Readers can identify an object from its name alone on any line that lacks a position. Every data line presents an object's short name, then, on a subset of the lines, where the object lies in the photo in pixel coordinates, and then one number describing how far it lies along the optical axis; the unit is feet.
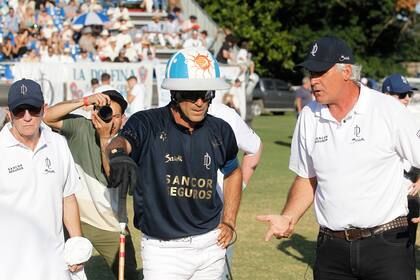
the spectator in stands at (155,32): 93.56
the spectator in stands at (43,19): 87.56
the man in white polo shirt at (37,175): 16.16
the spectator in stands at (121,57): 82.99
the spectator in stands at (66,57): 80.65
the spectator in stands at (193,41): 86.53
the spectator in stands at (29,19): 87.71
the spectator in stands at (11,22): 86.53
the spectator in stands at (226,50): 84.28
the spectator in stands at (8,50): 83.20
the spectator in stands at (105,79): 64.44
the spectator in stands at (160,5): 103.35
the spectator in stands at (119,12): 92.53
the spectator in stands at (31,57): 79.61
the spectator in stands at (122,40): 84.99
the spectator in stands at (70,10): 90.07
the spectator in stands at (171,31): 93.91
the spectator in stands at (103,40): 85.15
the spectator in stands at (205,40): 90.27
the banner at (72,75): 74.95
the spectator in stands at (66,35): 84.61
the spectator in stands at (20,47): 83.56
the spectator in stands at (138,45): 86.33
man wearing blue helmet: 16.48
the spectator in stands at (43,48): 80.96
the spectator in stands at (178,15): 97.55
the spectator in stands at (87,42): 84.64
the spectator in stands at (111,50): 83.51
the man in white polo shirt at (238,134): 20.45
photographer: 21.02
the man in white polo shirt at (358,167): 16.62
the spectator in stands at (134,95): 75.76
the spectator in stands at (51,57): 80.33
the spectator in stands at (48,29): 84.64
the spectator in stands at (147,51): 85.75
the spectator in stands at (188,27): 93.61
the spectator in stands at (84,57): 82.54
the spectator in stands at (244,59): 91.71
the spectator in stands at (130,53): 84.23
